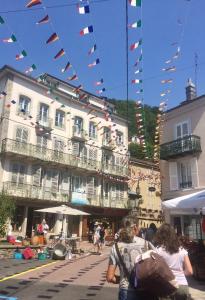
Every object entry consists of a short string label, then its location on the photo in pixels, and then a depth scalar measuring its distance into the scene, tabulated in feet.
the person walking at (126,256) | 8.70
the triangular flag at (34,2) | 18.43
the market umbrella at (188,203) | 20.44
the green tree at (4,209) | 41.68
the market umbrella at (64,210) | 46.66
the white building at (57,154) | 67.70
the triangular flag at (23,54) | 26.02
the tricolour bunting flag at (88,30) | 21.51
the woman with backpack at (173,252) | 9.73
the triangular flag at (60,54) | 25.41
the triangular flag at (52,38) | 23.17
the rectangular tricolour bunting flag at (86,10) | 19.15
